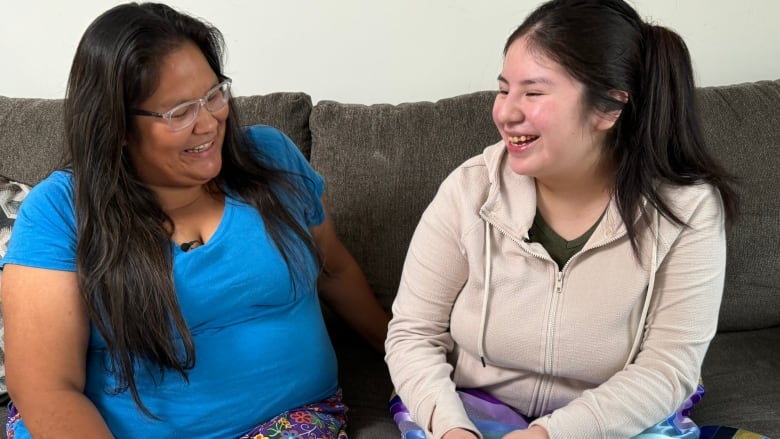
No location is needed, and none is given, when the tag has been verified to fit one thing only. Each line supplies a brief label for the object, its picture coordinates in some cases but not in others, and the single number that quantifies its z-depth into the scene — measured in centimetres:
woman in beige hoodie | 122
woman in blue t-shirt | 125
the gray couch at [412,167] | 168
